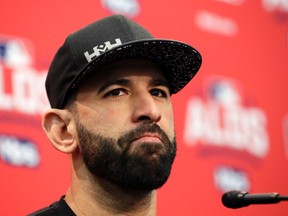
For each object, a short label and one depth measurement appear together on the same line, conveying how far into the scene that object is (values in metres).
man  3.24
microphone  3.13
